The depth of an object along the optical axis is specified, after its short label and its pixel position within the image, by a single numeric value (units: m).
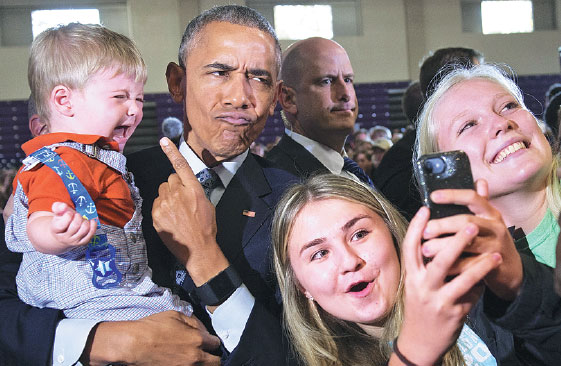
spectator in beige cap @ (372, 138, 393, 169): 6.35
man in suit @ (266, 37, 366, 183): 3.35
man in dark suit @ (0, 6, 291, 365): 1.71
